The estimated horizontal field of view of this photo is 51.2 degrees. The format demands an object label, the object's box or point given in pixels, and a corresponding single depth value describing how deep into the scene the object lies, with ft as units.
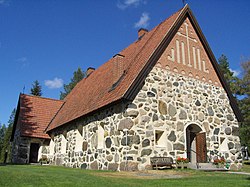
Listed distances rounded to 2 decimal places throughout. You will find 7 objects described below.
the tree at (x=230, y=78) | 86.31
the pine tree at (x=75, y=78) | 124.16
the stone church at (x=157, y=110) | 36.27
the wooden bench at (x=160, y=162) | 34.97
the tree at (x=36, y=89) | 126.74
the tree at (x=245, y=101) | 81.69
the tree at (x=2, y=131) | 182.19
